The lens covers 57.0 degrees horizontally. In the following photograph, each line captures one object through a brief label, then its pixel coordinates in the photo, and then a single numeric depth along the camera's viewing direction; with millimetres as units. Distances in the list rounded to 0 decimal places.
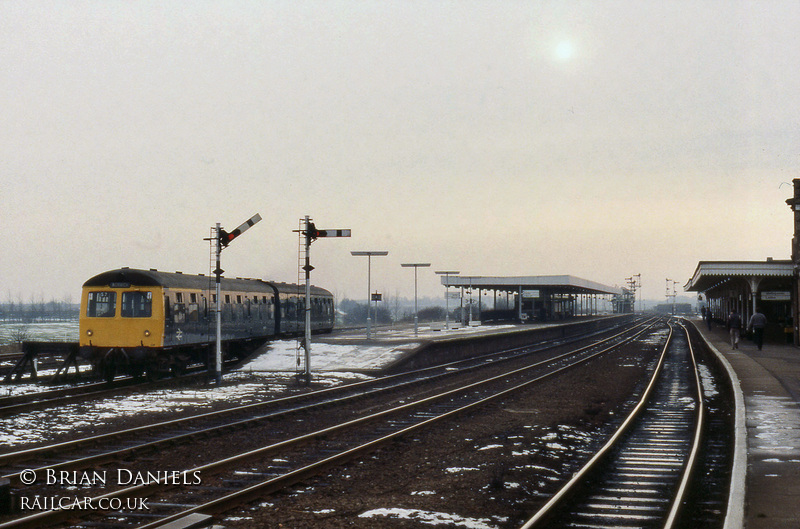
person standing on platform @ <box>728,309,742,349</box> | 29891
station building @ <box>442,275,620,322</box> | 60969
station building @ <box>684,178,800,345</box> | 31234
